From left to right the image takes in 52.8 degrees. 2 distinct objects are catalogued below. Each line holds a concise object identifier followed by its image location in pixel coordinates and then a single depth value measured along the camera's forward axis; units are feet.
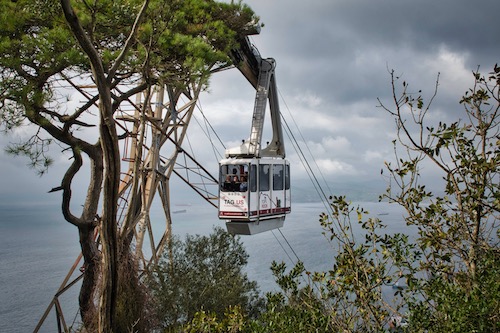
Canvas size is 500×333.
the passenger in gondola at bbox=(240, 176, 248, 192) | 35.68
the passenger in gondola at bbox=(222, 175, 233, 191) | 36.29
